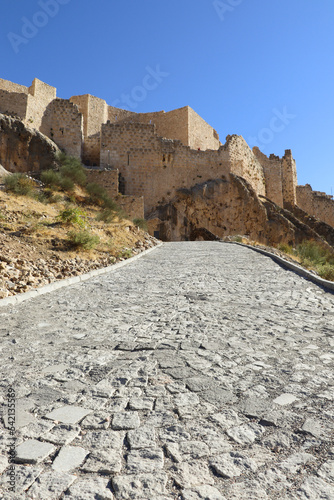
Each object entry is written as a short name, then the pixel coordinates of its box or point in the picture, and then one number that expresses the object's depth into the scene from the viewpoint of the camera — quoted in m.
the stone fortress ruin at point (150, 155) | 20.27
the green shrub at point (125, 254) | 11.20
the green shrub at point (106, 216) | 14.61
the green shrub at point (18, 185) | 12.25
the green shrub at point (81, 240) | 9.87
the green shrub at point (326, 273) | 9.63
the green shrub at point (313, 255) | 14.47
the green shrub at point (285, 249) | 17.55
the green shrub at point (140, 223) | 18.45
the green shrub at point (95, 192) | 17.37
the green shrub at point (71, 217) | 11.23
